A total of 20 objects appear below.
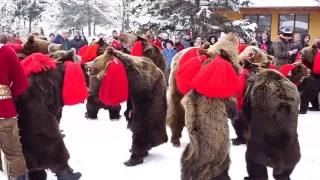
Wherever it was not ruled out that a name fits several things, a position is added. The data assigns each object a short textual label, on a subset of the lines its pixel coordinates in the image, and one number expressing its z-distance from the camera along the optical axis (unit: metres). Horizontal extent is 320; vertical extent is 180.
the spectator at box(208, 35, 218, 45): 7.05
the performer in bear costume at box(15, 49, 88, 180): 3.74
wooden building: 17.73
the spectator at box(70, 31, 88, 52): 11.08
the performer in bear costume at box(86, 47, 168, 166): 4.32
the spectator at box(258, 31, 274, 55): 9.72
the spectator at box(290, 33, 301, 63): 9.58
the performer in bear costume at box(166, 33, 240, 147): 3.66
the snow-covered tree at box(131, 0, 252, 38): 14.59
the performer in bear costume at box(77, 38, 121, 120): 6.36
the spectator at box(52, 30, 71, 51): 10.76
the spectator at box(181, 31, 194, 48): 11.48
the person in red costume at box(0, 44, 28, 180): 3.42
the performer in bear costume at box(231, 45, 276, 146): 3.99
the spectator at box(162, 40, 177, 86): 10.73
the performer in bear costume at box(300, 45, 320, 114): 7.79
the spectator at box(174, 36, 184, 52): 11.25
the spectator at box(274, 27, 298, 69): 8.92
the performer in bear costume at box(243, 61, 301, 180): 3.71
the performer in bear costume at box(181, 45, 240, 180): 3.44
